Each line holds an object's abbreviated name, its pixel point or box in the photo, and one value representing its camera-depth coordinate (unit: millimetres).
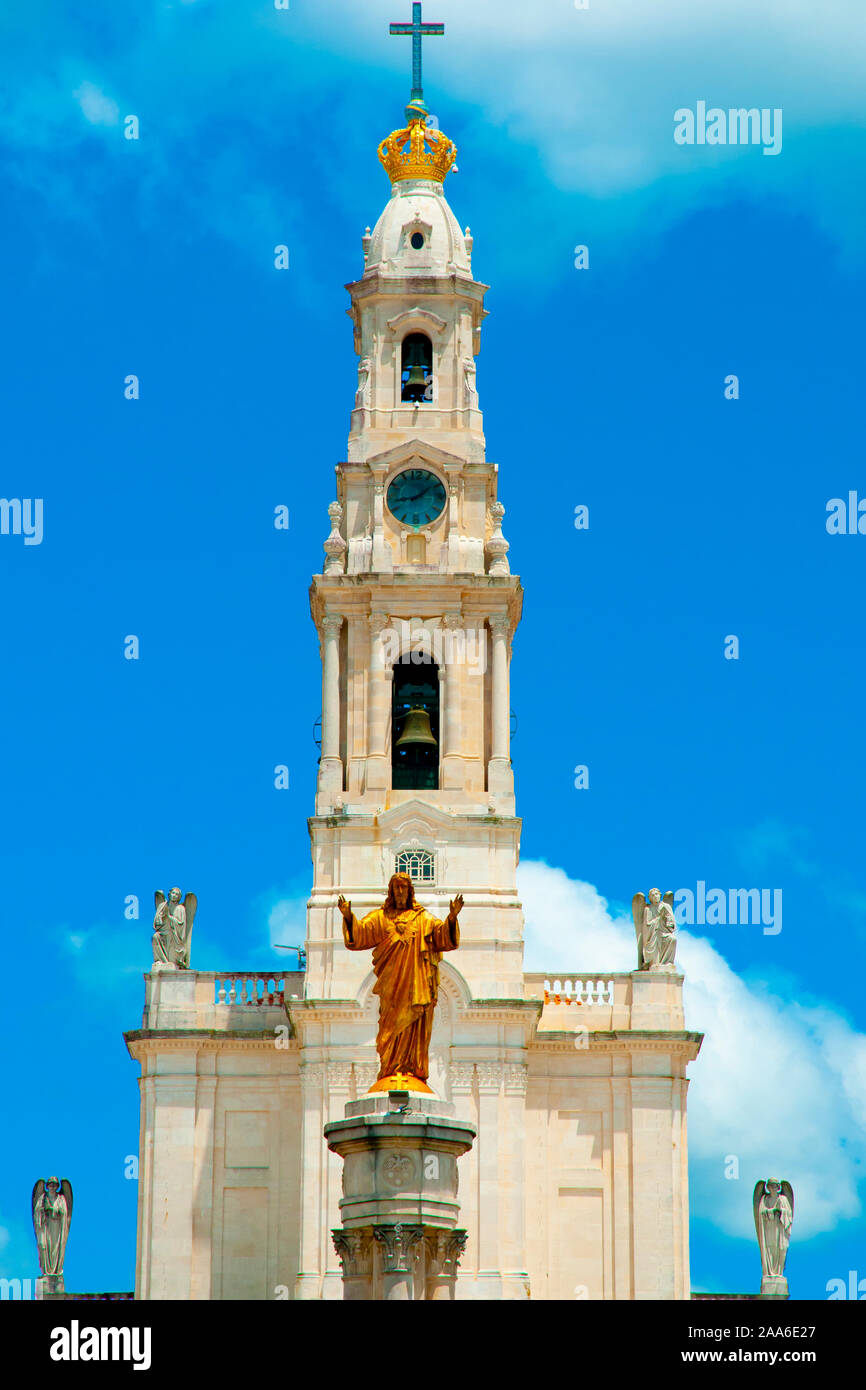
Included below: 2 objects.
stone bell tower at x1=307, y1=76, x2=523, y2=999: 64875
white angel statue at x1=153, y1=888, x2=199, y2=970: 66500
